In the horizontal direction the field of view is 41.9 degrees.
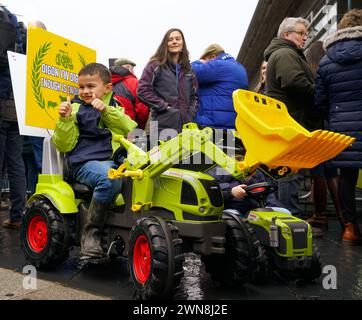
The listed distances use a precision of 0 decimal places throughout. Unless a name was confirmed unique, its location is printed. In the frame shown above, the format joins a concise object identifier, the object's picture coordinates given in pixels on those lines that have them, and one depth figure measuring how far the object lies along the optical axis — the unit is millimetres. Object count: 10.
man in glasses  4070
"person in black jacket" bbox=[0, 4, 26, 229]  4367
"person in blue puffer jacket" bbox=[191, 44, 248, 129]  4102
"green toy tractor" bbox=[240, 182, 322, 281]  2545
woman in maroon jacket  3804
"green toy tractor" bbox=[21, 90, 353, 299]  2309
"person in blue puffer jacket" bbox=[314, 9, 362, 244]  3863
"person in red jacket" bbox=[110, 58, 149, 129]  4660
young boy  2936
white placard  3440
